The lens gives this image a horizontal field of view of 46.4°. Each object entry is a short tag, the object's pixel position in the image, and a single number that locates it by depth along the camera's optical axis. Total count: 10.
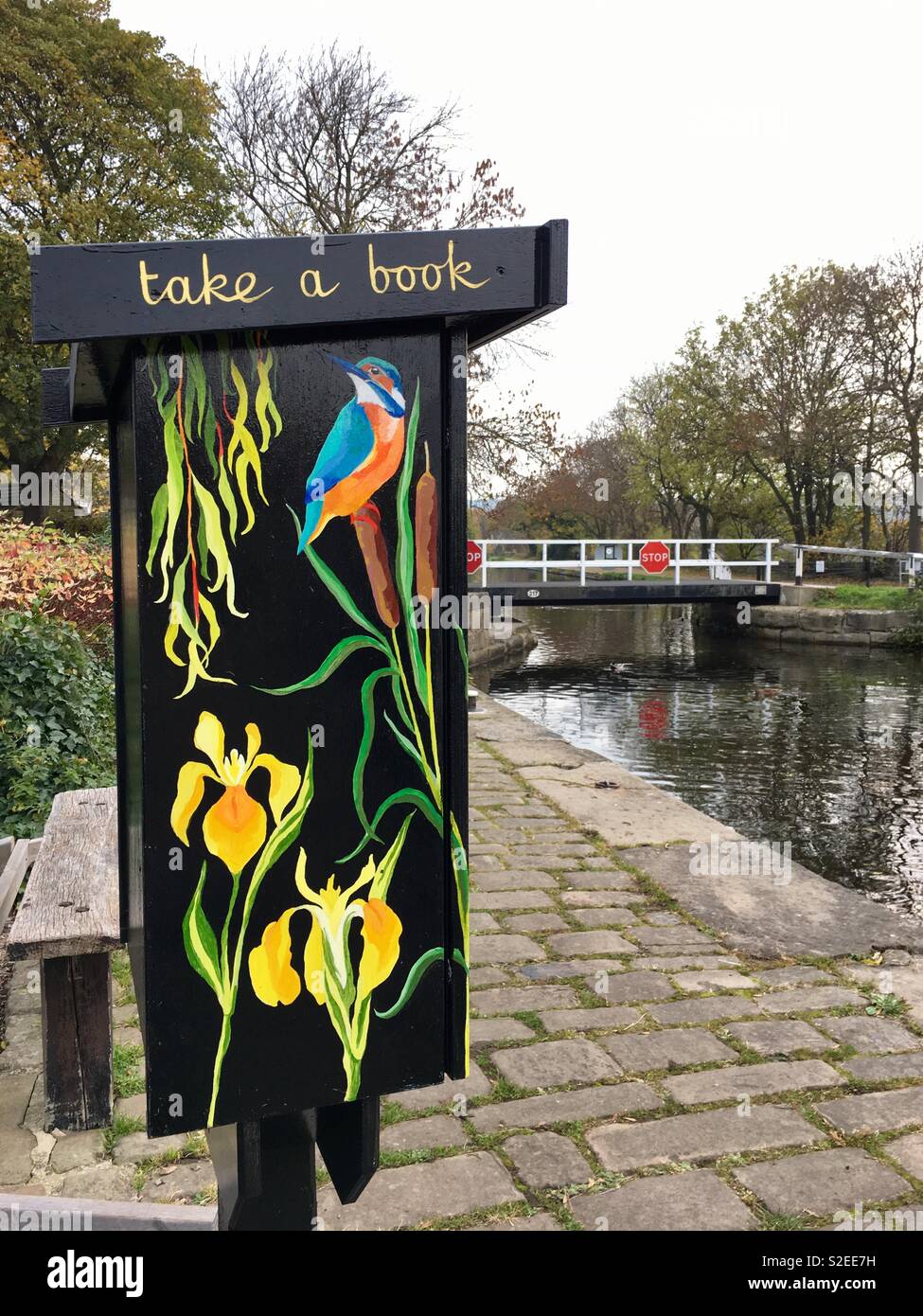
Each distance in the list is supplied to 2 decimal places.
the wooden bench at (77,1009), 3.04
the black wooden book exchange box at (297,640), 1.67
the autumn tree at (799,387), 30.88
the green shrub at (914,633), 21.73
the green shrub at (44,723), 5.45
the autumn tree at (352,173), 20.23
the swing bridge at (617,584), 23.14
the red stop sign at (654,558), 23.92
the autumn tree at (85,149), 20.03
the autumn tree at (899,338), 29.41
